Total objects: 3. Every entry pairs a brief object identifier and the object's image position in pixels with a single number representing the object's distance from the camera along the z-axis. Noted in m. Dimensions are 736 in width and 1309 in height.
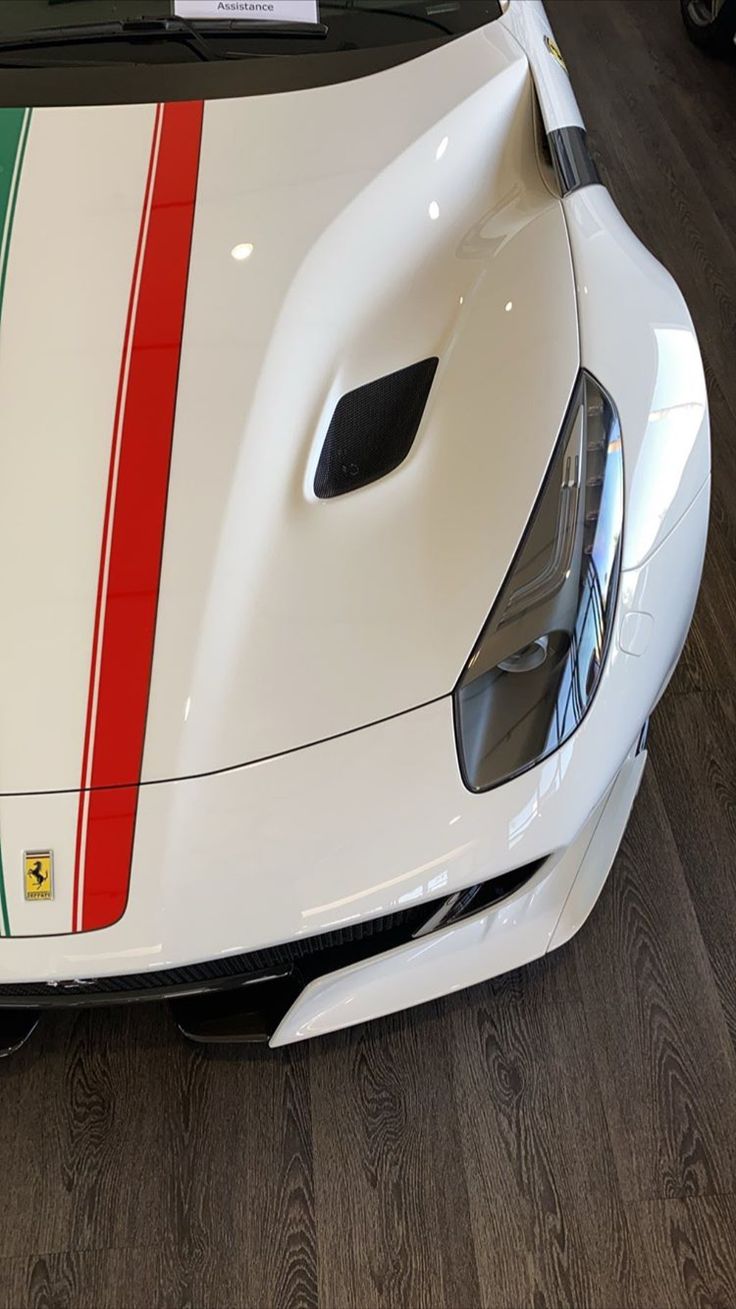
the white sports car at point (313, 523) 1.09
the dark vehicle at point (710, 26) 3.23
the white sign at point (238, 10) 1.57
